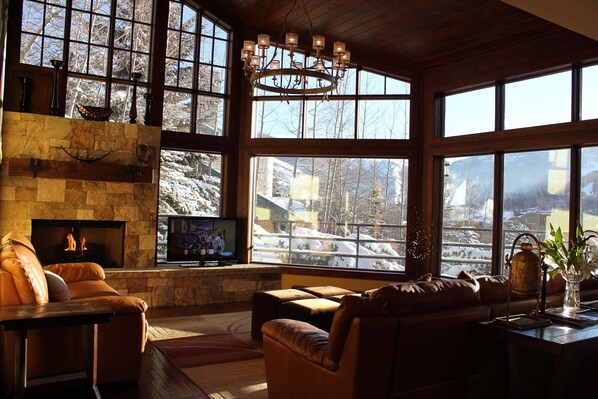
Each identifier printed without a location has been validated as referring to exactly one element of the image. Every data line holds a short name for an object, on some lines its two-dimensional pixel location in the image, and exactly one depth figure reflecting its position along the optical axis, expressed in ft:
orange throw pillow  10.54
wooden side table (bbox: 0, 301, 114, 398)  9.40
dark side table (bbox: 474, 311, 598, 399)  8.30
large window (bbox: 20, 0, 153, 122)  20.99
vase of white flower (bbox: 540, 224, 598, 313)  10.32
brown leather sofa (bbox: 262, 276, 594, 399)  8.56
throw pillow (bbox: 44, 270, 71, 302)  11.79
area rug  12.49
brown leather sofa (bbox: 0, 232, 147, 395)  10.58
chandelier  13.88
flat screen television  22.59
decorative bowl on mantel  20.79
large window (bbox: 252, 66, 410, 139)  24.84
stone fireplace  19.44
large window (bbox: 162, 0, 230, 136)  23.72
